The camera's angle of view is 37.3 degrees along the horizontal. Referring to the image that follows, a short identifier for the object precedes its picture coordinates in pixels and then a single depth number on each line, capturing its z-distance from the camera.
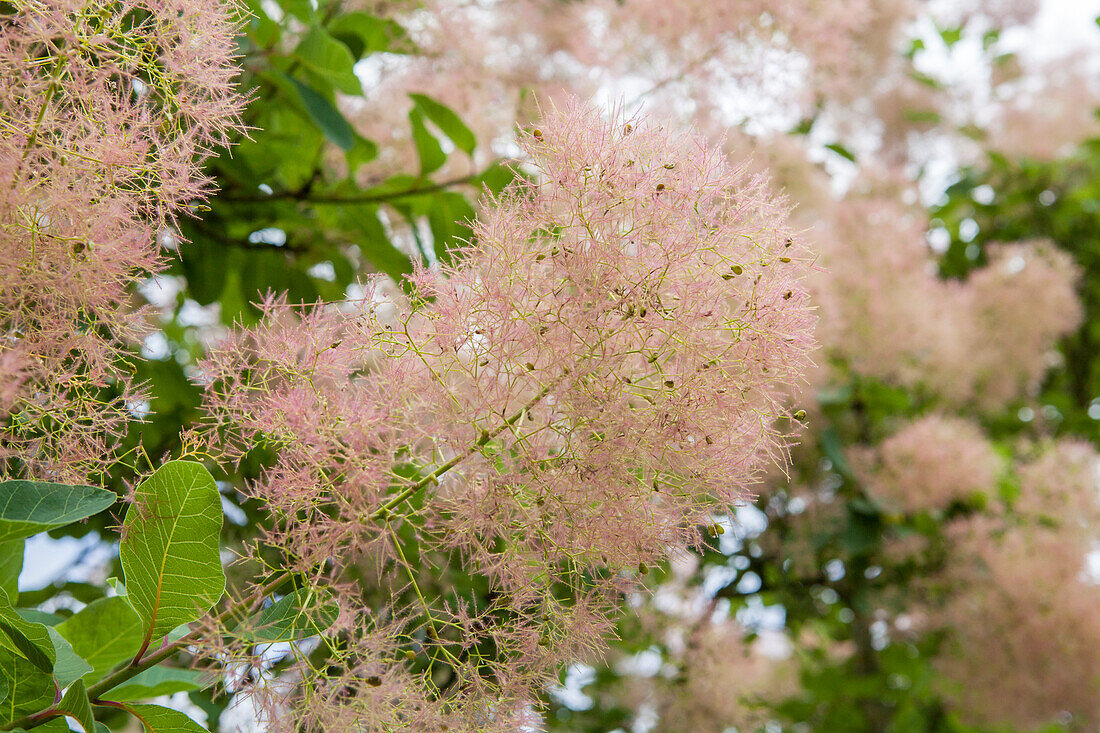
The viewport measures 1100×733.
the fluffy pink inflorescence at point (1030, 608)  0.96
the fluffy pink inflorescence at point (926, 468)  1.02
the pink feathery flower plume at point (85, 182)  0.47
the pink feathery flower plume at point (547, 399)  0.48
